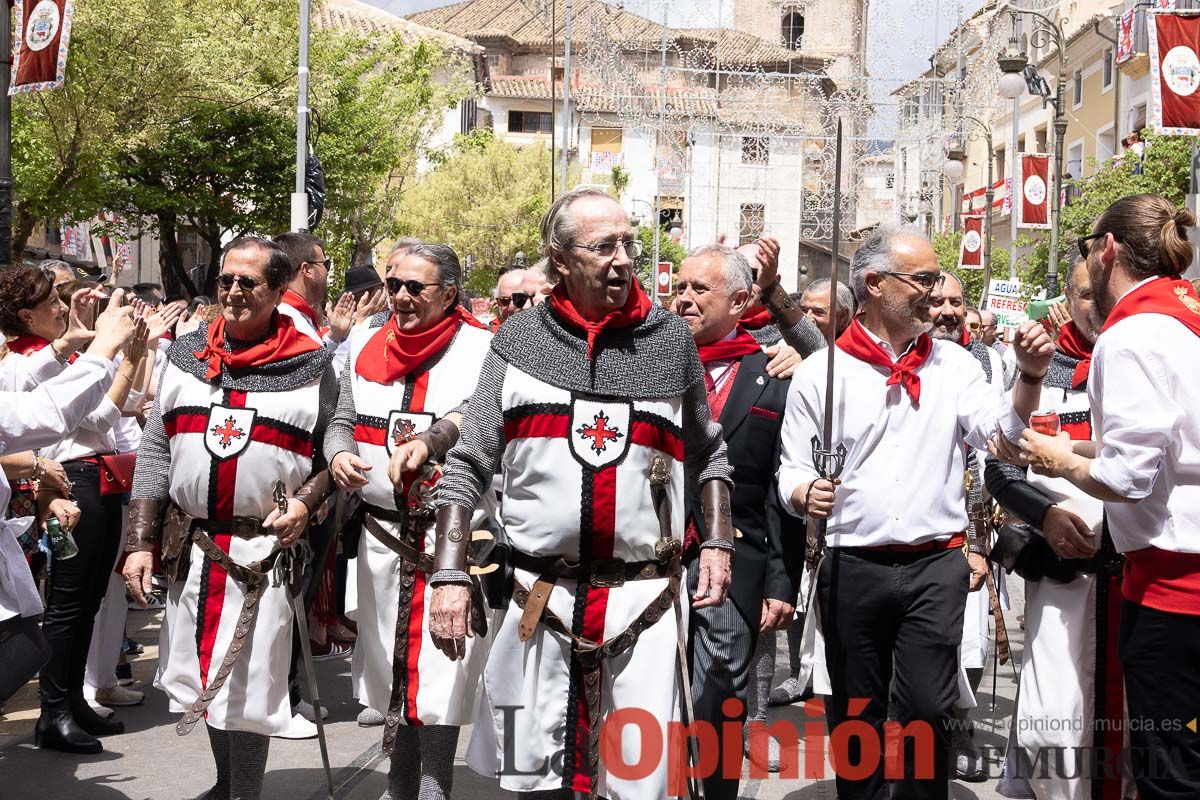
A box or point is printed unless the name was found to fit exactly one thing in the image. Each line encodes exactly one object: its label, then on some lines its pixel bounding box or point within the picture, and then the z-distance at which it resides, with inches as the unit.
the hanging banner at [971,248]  1453.0
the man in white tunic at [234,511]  205.9
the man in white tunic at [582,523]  165.2
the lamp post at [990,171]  1340.3
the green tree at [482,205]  2233.0
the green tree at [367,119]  1241.4
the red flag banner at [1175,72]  564.1
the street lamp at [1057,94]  935.7
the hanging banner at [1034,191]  1143.6
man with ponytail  153.9
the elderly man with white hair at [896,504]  188.7
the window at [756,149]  2080.5
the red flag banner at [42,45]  455.2
